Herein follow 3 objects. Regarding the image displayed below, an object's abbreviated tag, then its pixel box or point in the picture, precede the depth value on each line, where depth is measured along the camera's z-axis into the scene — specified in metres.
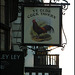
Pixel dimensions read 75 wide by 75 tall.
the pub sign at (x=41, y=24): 12.25
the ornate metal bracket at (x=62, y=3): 12.52
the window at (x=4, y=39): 11.37
